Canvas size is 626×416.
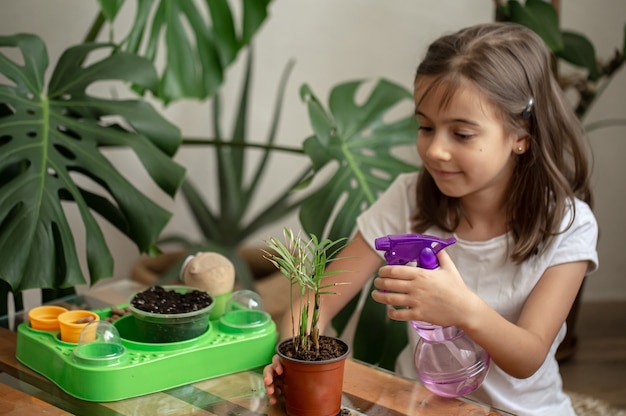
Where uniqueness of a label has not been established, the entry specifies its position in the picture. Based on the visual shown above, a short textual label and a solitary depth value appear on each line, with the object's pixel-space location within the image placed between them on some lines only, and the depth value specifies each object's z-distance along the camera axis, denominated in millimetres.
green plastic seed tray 1145
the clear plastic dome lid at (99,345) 1151
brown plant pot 1049
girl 1345
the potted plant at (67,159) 1375
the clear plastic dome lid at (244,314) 1281
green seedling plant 1073
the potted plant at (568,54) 1975
